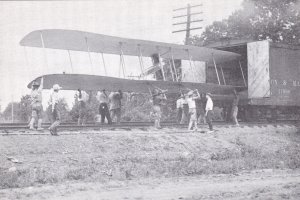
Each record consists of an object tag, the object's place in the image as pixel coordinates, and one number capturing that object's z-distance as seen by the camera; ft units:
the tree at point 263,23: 131.75
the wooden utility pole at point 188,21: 122.52
